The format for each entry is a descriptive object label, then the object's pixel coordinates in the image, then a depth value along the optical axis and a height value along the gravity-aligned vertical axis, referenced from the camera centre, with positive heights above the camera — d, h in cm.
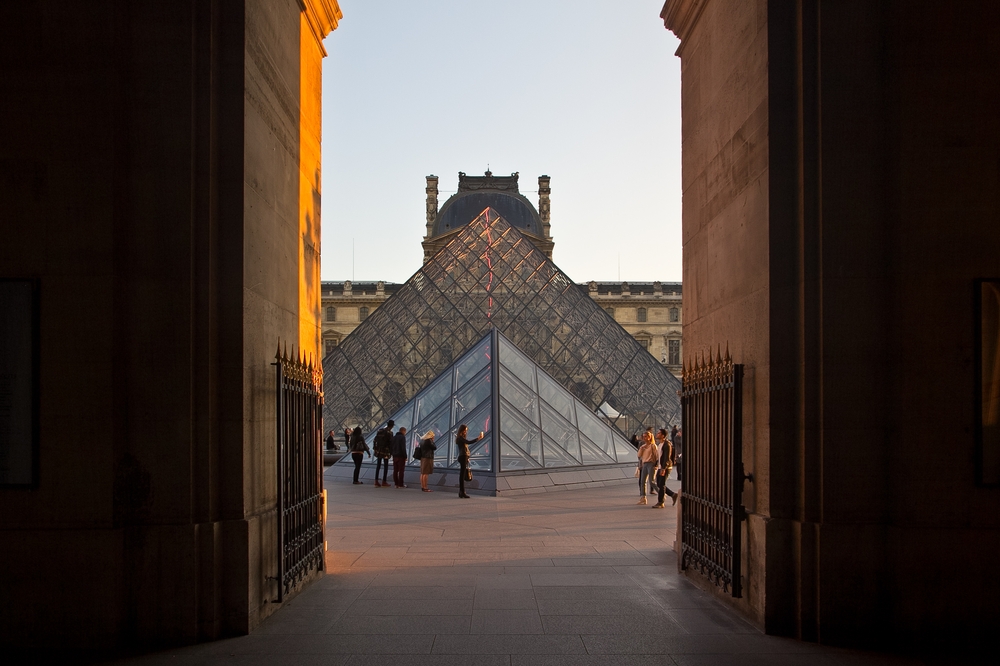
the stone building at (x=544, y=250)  7775 +676
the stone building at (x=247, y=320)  559 +30
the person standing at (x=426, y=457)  1711 -148
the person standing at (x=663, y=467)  1443 -144
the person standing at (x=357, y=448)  1934 -150
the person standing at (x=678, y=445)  1868 -152
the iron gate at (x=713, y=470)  629 -71
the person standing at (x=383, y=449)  1858 -144
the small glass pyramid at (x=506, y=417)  1845 -90
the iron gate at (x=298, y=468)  663 -69
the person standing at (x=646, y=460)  1484 -135
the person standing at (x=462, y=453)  1573 -131
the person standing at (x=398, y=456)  1815 -154
